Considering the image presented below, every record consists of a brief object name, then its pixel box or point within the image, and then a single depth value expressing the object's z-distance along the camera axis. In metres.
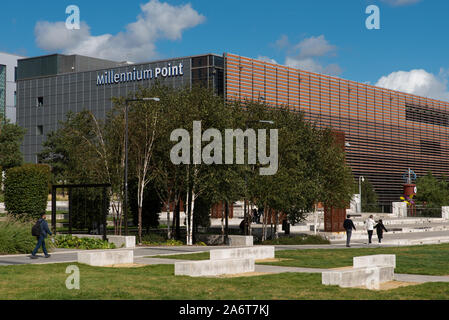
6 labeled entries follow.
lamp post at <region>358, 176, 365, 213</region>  77.80
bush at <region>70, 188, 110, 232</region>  37.69
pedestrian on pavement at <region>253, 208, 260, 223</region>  53.97
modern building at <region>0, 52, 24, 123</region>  113.44
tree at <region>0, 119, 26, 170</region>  63.97
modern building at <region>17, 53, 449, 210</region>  77.44
